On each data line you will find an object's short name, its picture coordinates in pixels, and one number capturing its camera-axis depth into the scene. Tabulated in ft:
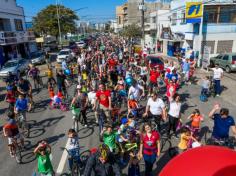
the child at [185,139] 22.03
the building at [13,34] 95.43
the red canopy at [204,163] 5.41
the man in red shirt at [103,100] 30.07
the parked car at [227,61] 66.01
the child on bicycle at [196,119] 26.07
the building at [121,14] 380.95
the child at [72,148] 20.97
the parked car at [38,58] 98.13
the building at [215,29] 78.54
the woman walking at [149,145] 18.43
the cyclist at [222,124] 20.96
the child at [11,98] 37.47
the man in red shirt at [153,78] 42.68
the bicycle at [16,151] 24.42
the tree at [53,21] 177.33
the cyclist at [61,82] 42.73
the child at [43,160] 18.78
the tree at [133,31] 163.08
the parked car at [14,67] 72.79
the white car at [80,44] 151.43
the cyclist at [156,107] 25.98
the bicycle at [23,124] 30.65
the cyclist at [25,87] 39.61
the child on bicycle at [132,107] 31.76
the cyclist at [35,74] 52.54
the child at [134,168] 19.36
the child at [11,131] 24.11
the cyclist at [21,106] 31.14
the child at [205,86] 42.01
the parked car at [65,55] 99.66
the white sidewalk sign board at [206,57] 62.99
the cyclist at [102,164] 16.40
